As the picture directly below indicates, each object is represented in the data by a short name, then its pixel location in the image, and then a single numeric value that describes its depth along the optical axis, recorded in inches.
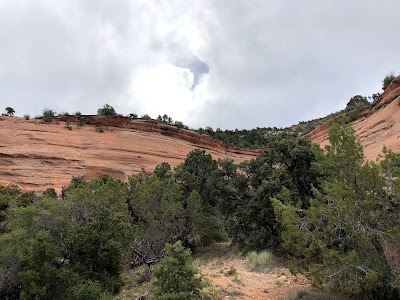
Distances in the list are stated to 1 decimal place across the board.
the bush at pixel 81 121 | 1970.5
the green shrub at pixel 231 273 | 520.2
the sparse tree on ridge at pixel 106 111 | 2155.8
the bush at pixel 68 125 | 1875.7
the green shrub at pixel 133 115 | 2184.8
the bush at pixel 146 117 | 2174.5
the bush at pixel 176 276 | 351.3
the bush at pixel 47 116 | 1942.7
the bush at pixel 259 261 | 603.2
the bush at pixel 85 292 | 401.4
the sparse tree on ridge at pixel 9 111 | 1996.3
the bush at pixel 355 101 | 1917.8
